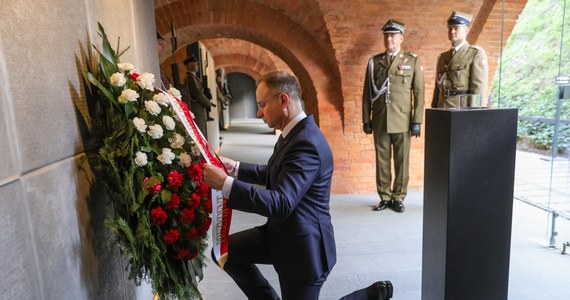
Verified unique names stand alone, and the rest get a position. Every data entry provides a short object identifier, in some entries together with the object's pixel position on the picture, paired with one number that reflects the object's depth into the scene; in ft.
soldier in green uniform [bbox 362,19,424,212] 12.85
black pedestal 5.70
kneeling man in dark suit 4.73
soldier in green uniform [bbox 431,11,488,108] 11.69
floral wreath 4.25
